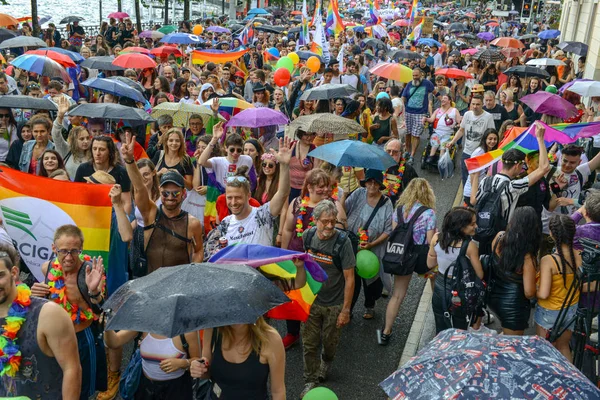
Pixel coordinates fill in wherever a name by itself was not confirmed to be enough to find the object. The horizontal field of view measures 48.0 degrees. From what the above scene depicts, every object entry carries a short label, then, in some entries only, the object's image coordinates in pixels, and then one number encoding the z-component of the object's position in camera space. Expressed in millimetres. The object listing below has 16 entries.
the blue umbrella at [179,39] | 18547
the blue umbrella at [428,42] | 24391
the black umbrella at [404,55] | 19031
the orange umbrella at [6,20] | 18688
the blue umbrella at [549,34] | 30594
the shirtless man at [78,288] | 4488
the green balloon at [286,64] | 15232
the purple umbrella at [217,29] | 26766
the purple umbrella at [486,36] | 31233
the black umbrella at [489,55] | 18953
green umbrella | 25666
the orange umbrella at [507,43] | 22094
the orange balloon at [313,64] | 15210
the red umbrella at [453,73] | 16297
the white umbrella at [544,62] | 16141
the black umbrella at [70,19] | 27000
